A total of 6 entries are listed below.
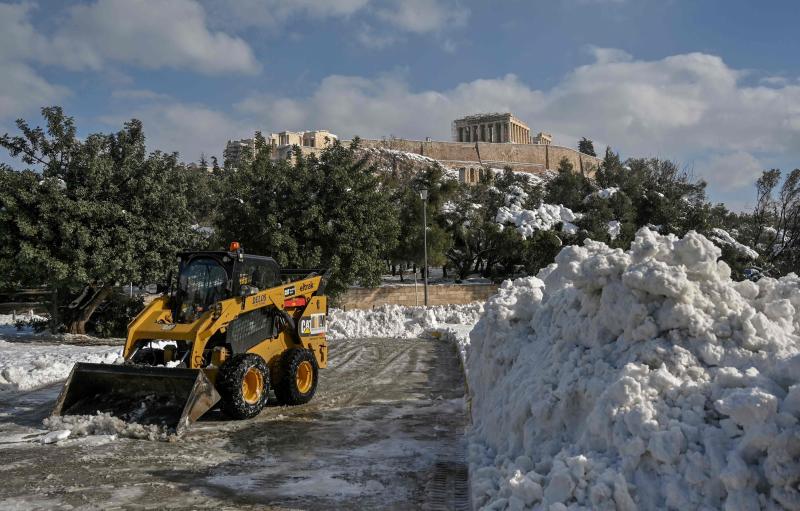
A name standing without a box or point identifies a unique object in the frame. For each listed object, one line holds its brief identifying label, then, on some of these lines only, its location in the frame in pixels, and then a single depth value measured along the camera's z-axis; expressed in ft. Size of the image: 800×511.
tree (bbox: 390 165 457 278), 106.73
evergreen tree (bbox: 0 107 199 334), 56.29
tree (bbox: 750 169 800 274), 124.26
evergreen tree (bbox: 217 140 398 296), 73.82
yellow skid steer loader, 27.66
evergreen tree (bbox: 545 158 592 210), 152.46
